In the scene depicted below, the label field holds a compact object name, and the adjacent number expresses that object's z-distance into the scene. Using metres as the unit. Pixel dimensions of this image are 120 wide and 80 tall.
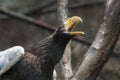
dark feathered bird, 7.27
